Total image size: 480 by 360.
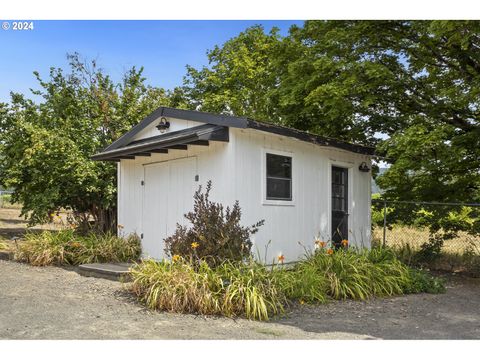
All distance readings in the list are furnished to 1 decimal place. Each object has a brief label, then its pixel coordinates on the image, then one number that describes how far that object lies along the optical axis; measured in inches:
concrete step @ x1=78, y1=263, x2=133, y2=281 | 289.3
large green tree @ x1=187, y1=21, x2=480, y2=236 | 317.7
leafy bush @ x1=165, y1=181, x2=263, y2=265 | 253.6
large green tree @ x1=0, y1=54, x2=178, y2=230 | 413.1
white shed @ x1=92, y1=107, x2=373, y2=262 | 278.7
